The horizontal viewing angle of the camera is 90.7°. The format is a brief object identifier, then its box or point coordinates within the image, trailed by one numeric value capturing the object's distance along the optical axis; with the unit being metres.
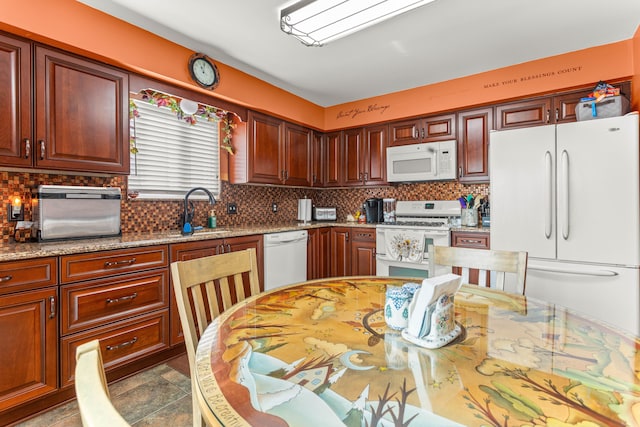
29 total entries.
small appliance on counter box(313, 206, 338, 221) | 4.39
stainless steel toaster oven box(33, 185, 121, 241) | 1.98
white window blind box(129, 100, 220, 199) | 2.77
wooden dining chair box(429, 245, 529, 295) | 1.51
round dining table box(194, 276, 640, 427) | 0.57
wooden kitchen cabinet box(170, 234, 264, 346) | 2.35
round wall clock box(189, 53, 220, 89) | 2.68
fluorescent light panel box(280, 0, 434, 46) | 1.96
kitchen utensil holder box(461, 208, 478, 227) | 3.22
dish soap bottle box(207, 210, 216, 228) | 3.20
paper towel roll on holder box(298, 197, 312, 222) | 4.15
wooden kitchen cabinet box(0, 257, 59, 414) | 1.62
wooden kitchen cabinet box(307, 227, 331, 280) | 3.68
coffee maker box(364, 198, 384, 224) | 4.07
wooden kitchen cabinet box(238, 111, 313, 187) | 3.38
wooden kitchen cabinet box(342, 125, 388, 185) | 3.94
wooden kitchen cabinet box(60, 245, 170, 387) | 1.84
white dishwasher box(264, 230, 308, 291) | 3.14
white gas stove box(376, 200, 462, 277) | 3.24
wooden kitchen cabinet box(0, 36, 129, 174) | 1.82
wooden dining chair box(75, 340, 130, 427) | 0.32
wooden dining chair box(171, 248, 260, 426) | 1.08
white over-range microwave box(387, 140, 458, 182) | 3.42
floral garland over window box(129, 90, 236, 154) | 2.73
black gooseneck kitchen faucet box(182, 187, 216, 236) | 2.72
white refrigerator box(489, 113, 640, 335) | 2.21
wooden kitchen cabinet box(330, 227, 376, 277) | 3.69
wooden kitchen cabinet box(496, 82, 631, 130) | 2.86
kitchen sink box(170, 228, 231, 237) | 2.64
